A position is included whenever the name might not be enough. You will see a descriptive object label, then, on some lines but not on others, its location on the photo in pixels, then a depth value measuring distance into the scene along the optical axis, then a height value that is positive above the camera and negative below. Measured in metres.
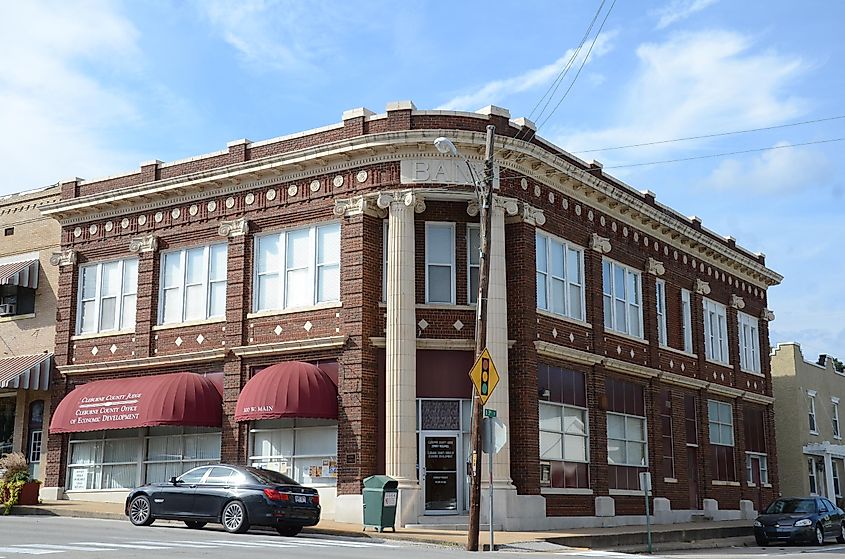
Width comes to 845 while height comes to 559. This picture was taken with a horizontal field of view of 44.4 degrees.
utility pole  22.08 +3.99
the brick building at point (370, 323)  27.73 +4.79
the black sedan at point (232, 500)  22.20 -0.27
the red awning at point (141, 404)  29.67 +2.42
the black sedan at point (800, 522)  29.52 -0.94
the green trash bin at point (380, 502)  24.67 -0.33
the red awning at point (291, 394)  27.33 +2.44
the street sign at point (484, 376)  22.36 +2.39
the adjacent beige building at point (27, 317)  34.50 +5.78
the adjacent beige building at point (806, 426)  48.69 +2.96
